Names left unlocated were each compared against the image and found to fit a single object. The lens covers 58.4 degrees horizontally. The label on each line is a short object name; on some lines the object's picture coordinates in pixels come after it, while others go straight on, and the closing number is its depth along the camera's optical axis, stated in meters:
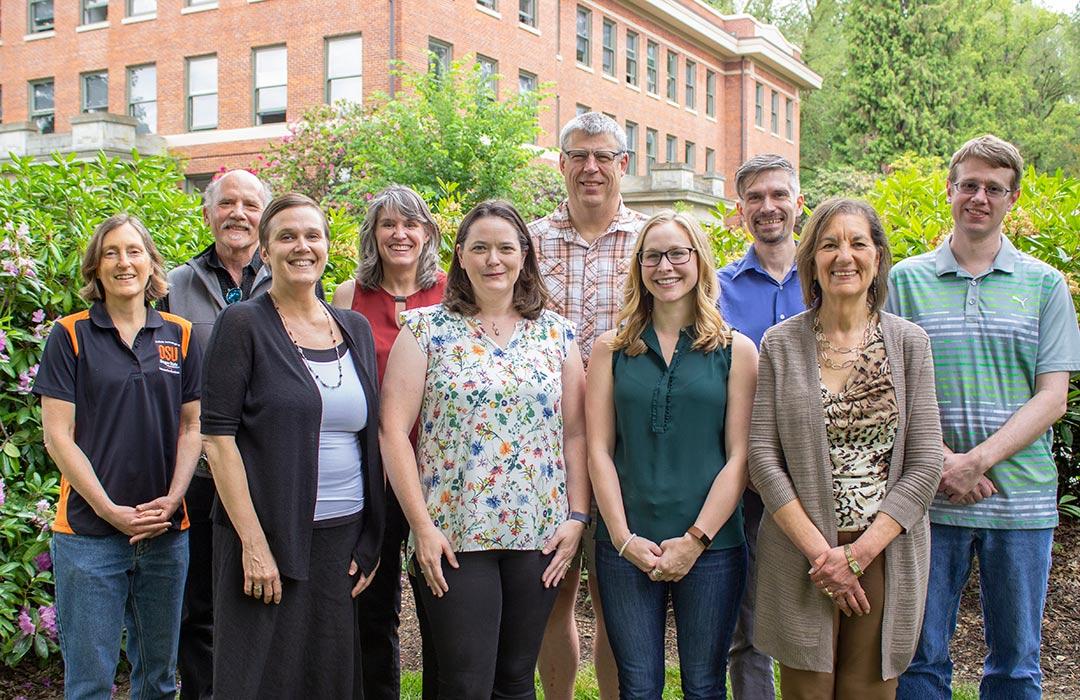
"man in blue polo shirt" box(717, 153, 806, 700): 4.13
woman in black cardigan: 3.29
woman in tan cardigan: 3.31
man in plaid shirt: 4.18
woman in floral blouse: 3.43
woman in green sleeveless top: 3.49
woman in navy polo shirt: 3.71
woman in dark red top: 4.15
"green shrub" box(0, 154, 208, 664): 4.67
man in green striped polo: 3.63
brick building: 24.69
